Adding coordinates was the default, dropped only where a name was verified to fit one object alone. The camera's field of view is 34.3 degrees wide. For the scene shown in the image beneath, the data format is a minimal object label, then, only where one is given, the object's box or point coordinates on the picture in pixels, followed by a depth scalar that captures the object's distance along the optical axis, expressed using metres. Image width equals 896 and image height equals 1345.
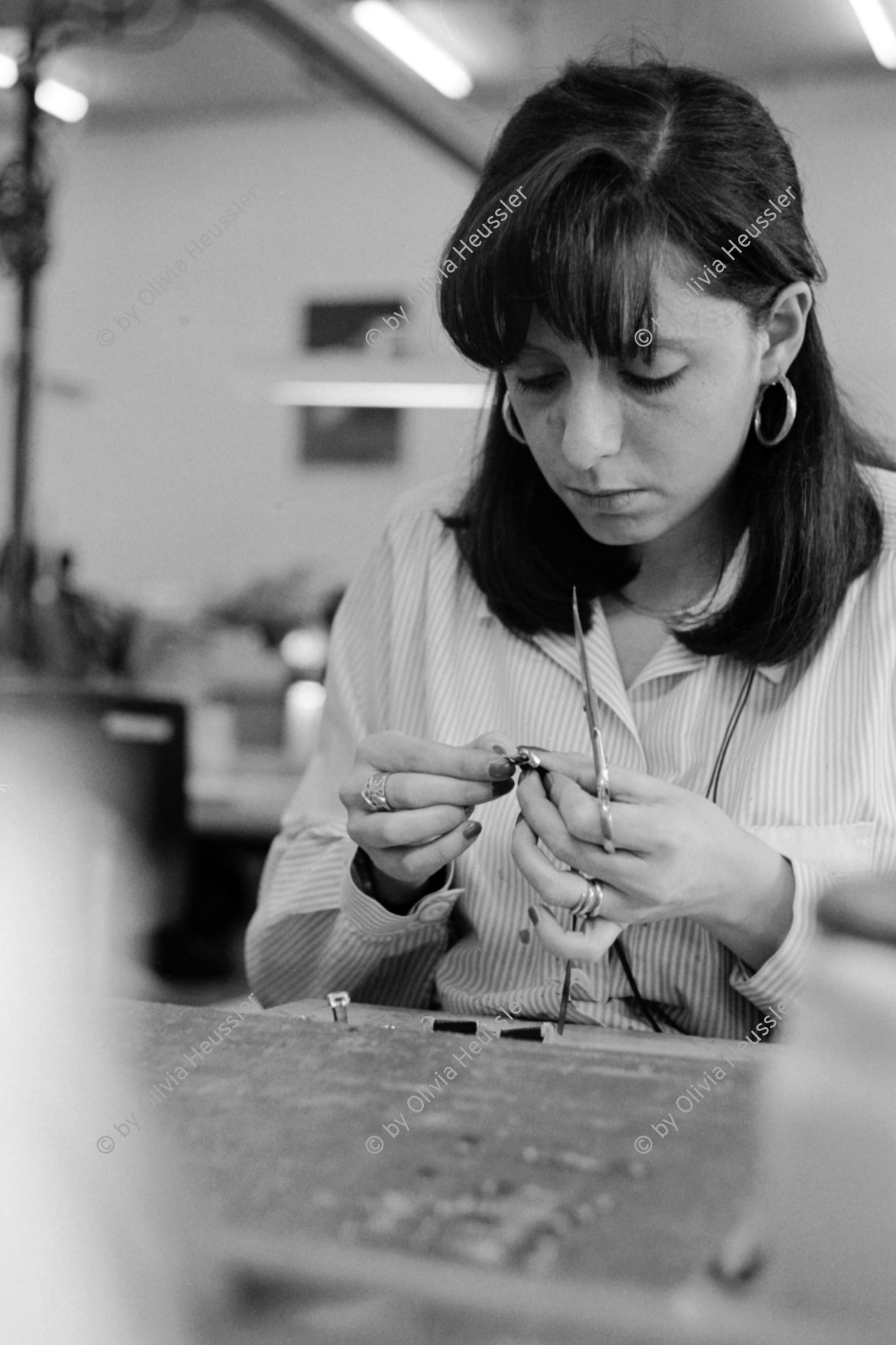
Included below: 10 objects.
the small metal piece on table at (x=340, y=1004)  1.05
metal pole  3.14
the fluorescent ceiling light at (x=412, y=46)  4.32
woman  1.13
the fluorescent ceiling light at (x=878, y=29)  4.46
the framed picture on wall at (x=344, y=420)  6.03
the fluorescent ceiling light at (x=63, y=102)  5.97
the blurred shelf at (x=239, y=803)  3.11
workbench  0.51
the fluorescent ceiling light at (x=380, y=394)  4.81
